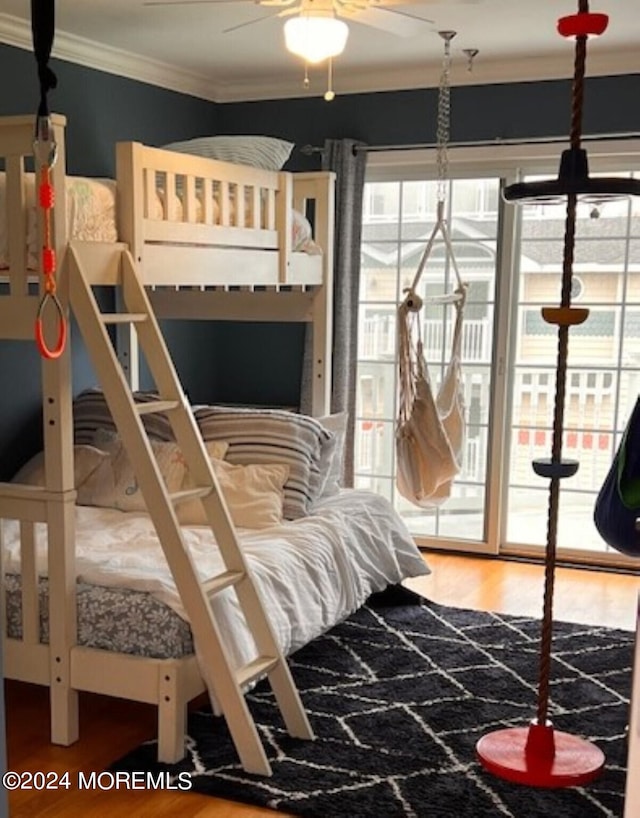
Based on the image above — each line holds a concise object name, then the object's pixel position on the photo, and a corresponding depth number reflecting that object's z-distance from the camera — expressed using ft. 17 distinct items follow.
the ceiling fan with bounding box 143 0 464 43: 9.66
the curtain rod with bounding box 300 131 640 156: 14.62
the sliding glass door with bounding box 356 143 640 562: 15.34
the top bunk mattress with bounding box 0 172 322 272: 9.07
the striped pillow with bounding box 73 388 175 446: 13.16
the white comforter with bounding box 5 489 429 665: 9.39
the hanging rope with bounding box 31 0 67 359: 3.99
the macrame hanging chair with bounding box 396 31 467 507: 13.08
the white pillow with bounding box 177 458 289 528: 11.72
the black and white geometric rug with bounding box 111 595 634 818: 8.27
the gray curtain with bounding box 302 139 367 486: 15.78
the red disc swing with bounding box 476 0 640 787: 6.23
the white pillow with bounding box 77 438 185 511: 12.16
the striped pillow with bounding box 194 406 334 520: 12.25
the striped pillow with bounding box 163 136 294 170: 12.09
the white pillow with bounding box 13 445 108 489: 12.51
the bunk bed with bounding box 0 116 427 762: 8.87
